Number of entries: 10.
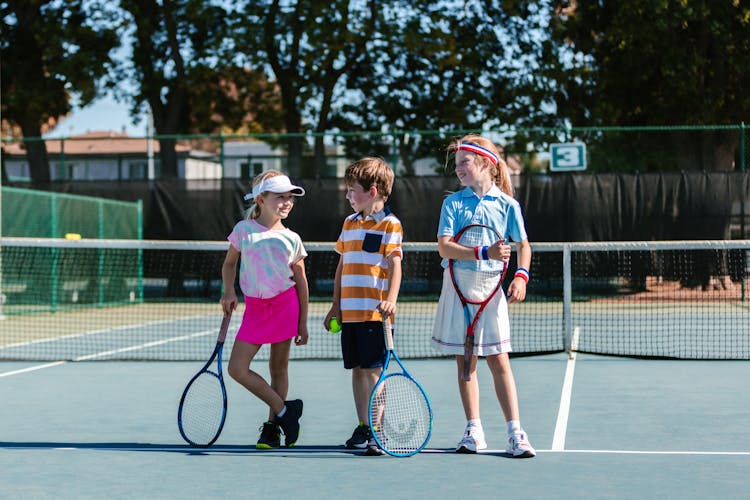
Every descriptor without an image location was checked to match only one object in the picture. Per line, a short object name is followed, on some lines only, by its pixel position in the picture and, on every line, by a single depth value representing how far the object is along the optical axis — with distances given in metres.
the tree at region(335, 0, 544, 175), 24.48
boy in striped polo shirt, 5.63
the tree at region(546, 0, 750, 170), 21.70
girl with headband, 5.49
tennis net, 11.23
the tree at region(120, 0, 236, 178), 24.77
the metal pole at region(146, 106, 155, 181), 21.40
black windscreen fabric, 18.59
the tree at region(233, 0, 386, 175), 23.81
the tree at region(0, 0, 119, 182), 24.61
